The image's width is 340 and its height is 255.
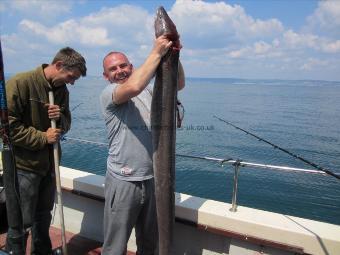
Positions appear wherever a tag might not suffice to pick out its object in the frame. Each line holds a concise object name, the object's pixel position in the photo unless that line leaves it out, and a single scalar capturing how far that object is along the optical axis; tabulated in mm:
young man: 3262
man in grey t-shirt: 3051
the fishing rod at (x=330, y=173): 3021
